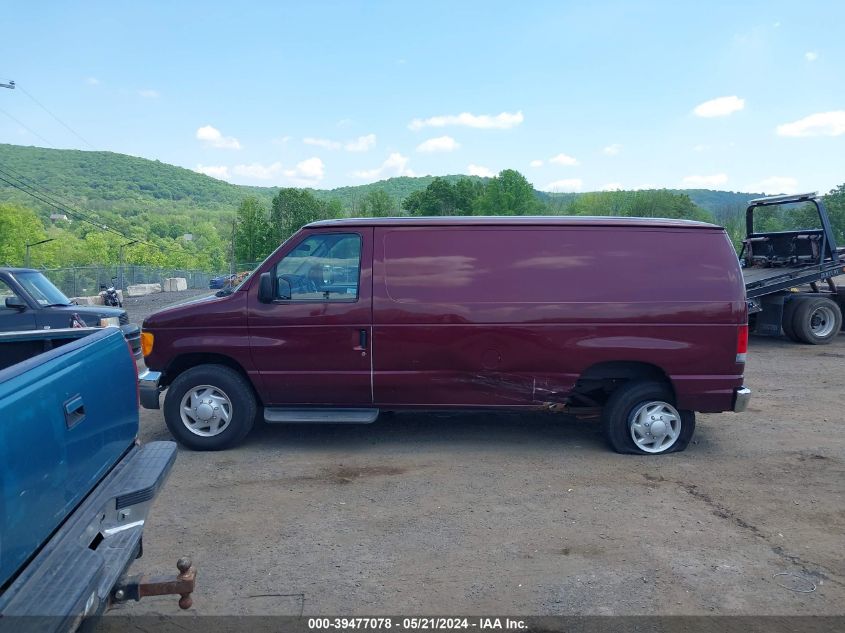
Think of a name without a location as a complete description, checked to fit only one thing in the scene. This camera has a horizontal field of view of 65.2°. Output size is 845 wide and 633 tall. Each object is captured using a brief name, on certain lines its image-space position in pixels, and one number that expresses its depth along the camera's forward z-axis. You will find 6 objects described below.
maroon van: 6.07
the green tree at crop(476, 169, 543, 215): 87.69
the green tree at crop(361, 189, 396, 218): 98.88
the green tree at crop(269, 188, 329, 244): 94.12
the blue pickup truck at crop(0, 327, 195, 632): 2.24
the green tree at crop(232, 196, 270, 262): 85.00
